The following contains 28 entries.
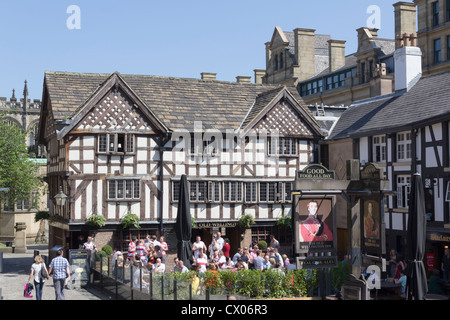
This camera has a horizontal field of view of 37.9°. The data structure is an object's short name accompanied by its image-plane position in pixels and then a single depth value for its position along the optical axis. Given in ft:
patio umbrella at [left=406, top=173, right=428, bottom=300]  56.65
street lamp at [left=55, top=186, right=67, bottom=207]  91.39
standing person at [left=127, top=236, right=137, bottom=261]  86.00
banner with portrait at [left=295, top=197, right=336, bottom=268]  66.39
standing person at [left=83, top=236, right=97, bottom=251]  89.10
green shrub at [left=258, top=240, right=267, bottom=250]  104.78
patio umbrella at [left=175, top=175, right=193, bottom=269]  79.00
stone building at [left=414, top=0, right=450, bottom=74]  167.43
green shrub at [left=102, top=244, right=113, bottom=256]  96.97
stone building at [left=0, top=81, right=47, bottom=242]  169.27
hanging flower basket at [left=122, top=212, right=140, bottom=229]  98.94
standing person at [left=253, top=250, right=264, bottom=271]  71.51
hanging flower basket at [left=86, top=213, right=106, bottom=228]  96.73
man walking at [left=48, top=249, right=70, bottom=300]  63.82
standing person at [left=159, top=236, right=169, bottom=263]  84.94
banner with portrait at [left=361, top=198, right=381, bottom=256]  64.13
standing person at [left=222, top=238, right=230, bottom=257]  94.53
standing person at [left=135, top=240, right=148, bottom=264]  82.89
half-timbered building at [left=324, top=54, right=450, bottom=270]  86.12
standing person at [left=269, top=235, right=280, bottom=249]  88.34
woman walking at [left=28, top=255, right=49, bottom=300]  62.28
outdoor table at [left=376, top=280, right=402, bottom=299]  65.05
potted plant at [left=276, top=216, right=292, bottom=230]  107.76
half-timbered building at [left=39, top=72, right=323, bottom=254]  98.99
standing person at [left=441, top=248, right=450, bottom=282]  77.46
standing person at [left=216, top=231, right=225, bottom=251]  88.74
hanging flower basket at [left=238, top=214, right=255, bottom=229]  105.60
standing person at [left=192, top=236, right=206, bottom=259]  82.05
